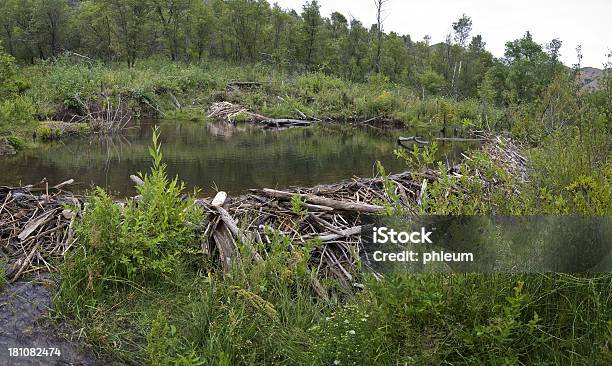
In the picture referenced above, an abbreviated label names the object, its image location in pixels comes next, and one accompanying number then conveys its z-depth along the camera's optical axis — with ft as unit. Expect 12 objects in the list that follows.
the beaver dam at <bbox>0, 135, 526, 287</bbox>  16.30
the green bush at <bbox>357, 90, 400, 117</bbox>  94.94
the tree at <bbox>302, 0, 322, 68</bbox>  158.51
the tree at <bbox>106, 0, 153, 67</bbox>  150.30
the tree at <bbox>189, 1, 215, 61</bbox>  165.27
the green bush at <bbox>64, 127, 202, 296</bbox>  14.82
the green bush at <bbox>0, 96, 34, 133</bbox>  47.55
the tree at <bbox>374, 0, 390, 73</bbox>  151.55
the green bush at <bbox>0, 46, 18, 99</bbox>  52.39
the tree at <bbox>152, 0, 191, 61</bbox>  160.45
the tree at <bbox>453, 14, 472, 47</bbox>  177.80
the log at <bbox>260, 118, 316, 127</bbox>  81.46
